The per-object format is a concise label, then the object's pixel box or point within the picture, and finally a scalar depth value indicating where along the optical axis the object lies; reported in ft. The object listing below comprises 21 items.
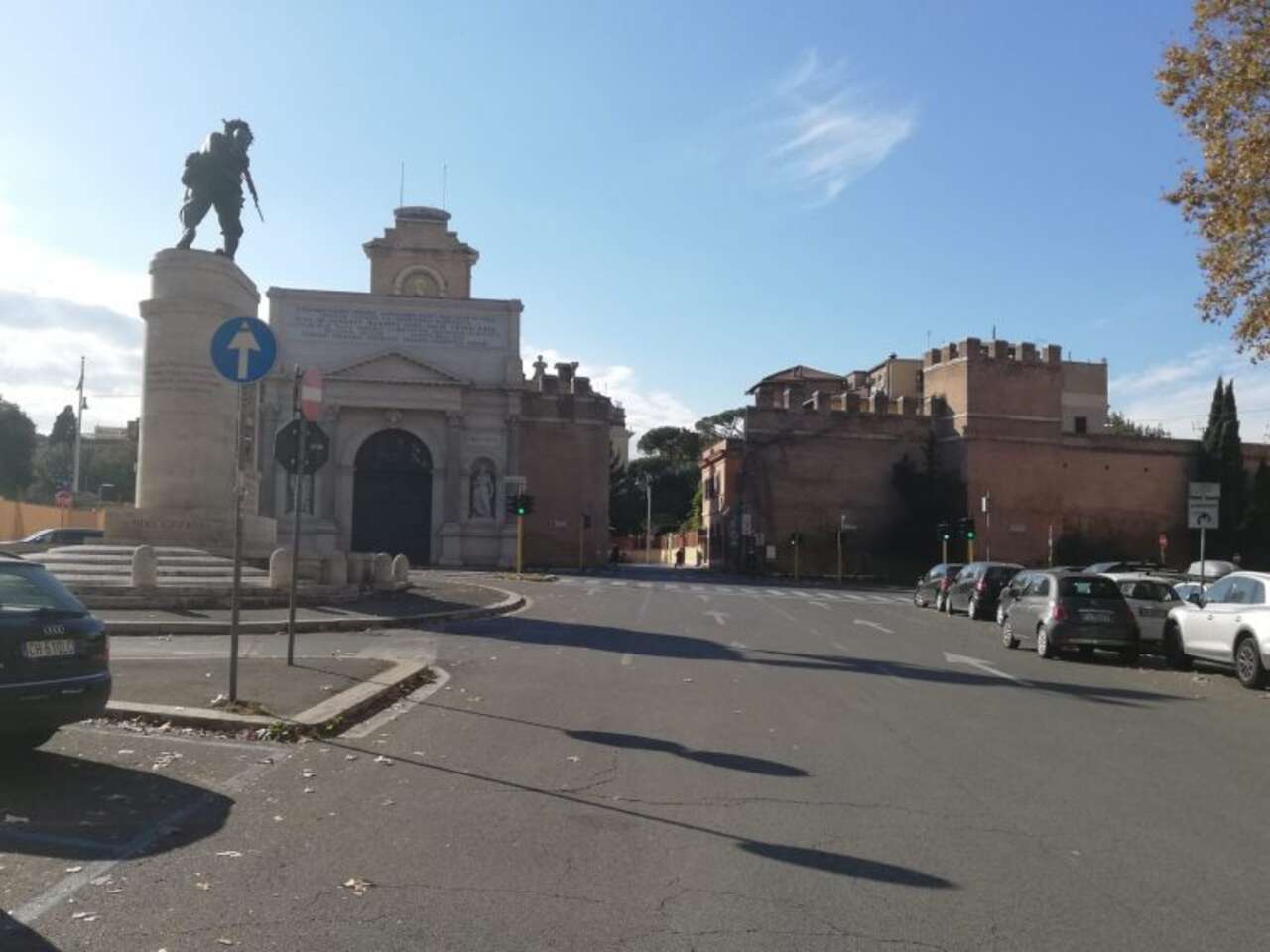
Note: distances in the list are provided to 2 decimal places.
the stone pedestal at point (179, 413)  86.38
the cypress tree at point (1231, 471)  227.20
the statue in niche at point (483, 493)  204.85
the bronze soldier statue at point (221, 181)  91.56
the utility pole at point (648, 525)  354.76
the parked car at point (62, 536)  119.03
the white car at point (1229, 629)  51.29
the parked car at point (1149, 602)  66.33
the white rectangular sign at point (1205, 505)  73.61
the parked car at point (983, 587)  103.18
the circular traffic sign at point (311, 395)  43.06
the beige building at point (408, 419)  201.26
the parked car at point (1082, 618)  63.00
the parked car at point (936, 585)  117.70
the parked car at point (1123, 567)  99.95
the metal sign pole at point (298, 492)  43.27
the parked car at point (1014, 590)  70.74
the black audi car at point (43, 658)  24.72
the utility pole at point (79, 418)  201.12
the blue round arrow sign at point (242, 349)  34.96
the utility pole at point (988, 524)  229.25
